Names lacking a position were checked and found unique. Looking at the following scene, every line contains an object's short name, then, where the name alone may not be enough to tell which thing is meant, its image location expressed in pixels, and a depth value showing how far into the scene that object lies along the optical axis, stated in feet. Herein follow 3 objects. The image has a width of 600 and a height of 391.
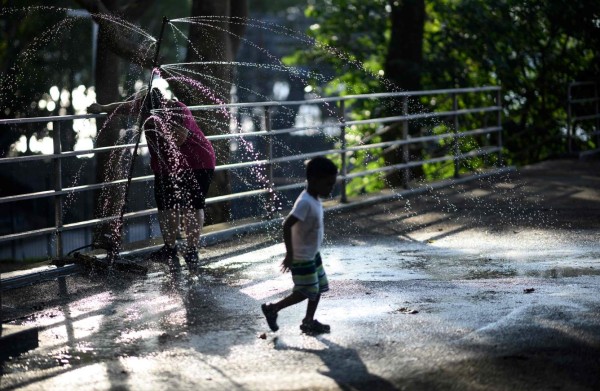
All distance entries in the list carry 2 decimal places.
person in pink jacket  33.94
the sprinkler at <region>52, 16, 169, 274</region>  32.66
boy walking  23.71
